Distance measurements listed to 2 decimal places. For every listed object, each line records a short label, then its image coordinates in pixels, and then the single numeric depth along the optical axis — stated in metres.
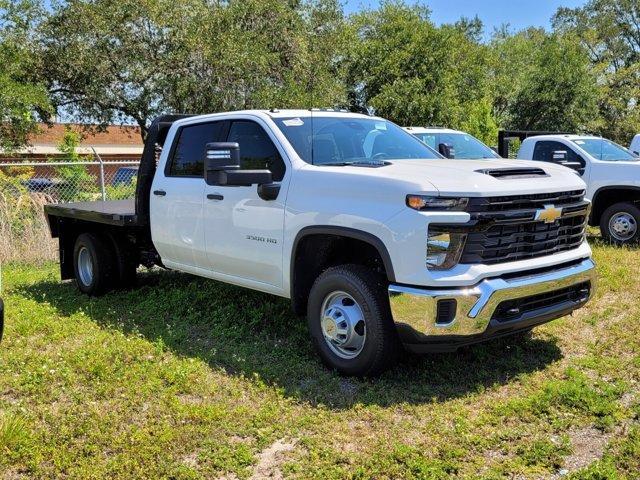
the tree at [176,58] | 19.22
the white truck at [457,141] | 10.80
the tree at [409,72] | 23.30
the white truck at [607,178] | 9.83
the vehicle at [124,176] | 13.98
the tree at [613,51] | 33.38
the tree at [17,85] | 15.05
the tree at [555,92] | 28.34
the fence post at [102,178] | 11.23
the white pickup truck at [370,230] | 4.09
